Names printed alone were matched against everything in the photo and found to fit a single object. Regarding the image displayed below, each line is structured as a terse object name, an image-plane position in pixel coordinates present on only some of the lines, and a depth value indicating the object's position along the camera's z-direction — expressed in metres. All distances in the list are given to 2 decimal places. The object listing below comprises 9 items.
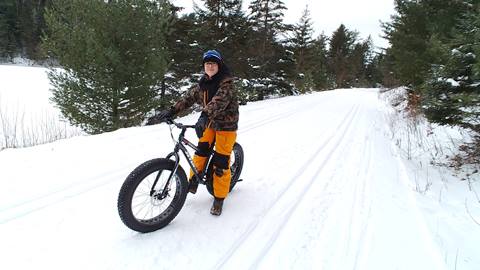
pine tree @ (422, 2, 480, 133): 5.30
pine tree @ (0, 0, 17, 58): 47.41
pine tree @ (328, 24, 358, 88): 52.97
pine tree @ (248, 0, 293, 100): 21.16
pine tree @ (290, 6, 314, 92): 32.16
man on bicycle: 3.61
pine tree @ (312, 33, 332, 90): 41.27
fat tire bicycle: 3.12
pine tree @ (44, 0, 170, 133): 9.82
